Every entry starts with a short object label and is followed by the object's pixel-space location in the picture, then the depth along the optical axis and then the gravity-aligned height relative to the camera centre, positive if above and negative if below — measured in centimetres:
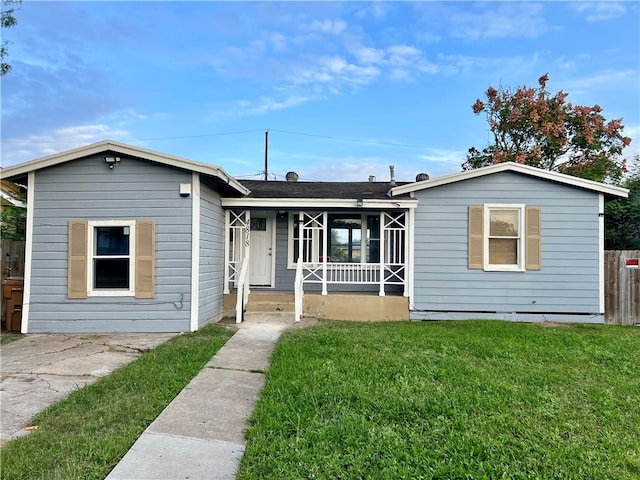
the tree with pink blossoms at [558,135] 1442 +471
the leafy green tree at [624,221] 1005 +95
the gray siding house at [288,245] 650 +12
